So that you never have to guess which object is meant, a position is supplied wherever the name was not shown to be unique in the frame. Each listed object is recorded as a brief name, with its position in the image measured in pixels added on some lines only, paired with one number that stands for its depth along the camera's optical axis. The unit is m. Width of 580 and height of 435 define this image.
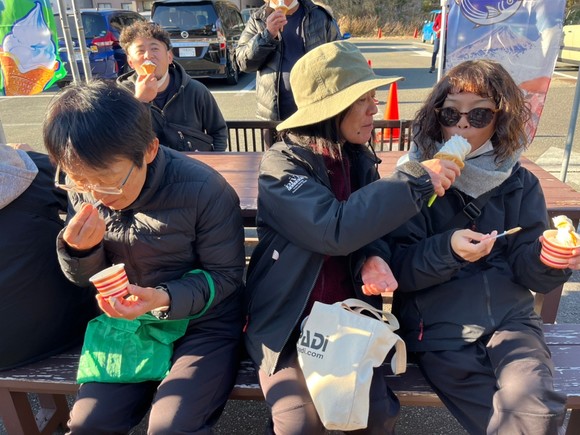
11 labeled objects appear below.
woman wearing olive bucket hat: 1.61
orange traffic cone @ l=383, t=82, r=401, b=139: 6.04
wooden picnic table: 2.33
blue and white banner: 3.88
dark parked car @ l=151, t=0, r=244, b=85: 10.87
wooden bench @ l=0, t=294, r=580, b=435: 1.79
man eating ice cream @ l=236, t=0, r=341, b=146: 3.55
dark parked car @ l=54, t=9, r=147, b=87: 10.59
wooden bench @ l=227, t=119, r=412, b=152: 3.44
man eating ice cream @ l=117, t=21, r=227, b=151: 3.12
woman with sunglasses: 1.70
